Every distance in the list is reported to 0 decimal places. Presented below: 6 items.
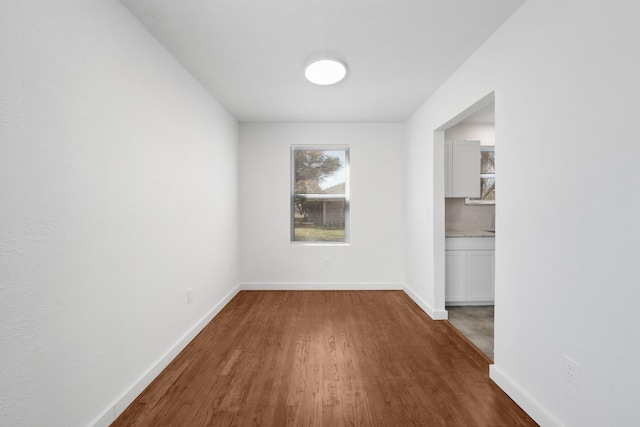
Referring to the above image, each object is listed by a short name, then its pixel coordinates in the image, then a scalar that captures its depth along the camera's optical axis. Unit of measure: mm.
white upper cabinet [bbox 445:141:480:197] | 3771
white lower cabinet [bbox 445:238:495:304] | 3551
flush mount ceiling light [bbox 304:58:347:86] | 2389
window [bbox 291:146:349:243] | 4539
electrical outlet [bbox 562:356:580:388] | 1437
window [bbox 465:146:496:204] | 4336
